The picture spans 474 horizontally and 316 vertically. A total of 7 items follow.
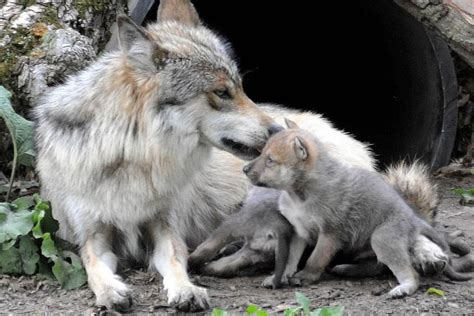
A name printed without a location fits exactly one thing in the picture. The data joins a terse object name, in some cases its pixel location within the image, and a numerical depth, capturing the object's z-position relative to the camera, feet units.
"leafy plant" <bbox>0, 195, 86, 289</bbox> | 30.40
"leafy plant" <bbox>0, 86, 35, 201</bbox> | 33.94
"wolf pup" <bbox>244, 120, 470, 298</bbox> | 28.50
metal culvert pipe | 50.19
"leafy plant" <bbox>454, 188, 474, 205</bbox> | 44.73
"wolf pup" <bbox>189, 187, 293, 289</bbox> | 30.99
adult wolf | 28.99
